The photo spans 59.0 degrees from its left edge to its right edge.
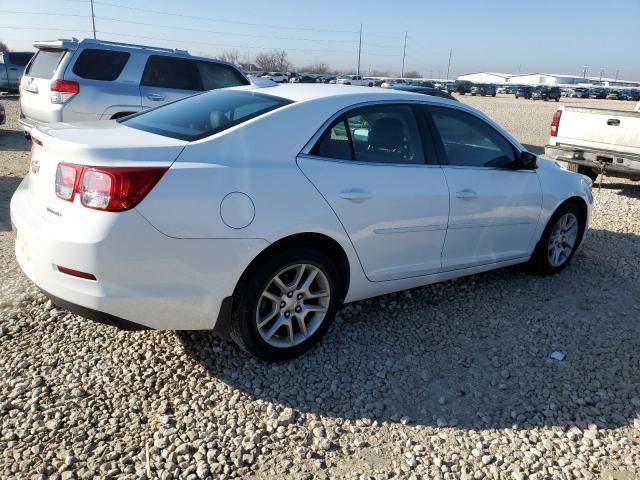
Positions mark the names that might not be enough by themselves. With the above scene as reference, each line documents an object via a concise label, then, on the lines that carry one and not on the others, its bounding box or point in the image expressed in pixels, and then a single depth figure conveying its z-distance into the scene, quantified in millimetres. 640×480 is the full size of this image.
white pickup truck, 8211
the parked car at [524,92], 60225
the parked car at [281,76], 45891
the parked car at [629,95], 65312
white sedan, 2746
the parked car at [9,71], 22438
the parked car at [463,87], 62938
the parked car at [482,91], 62438
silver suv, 7844
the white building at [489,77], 147625
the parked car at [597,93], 66750
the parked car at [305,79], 44625
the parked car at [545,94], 57969
